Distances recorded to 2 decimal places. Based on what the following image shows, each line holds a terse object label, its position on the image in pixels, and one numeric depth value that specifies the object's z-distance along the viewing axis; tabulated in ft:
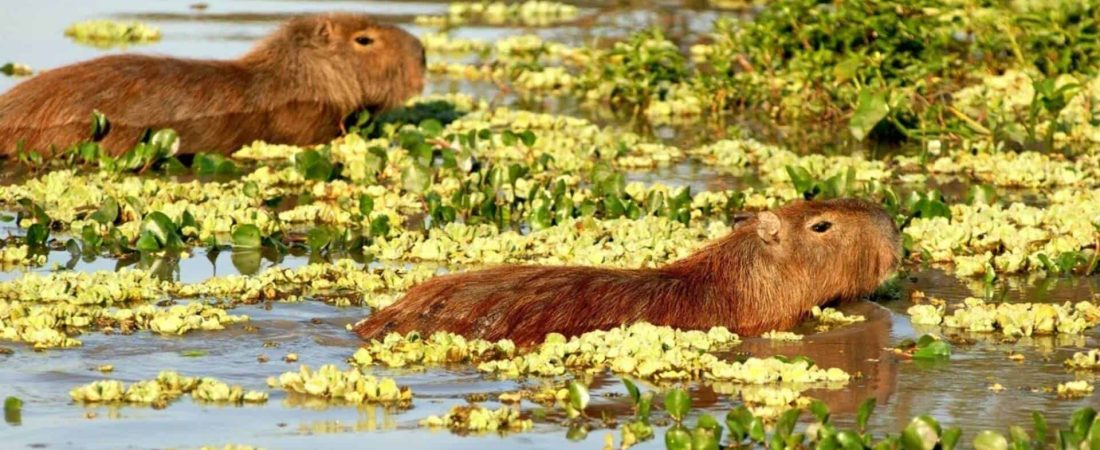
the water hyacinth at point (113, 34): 96.68
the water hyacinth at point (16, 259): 50.70
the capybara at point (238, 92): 66.85
